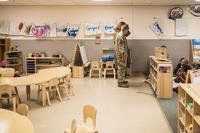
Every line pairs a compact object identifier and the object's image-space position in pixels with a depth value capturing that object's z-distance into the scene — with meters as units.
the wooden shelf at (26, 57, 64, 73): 8.83
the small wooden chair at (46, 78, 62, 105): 5.40
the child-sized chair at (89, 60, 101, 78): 8.47
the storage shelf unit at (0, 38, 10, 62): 9.03
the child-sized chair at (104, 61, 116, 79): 8.30
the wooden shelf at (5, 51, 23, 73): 8.79
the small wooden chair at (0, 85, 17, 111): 4.70
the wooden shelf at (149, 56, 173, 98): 5.84
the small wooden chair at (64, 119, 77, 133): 2.45
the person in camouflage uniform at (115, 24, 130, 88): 6.92
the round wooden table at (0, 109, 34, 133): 2.52
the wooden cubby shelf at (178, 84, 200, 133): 3.01
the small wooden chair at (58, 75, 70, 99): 5.87
